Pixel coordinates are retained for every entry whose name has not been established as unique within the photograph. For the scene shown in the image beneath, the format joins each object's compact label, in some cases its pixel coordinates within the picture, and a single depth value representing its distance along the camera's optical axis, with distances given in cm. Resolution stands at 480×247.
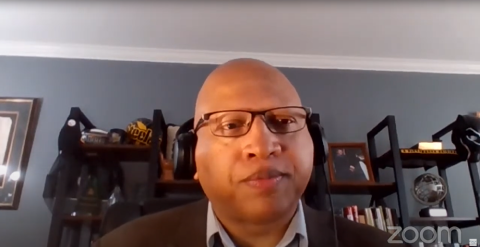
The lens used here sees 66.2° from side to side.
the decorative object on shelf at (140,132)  164
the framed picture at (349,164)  166
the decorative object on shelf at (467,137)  155
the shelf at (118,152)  159
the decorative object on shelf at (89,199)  155
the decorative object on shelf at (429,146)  170
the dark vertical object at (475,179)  158
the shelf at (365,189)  160
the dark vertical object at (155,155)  149
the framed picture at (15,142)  172
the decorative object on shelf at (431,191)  166
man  50
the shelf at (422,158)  166
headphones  76
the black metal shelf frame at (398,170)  151
